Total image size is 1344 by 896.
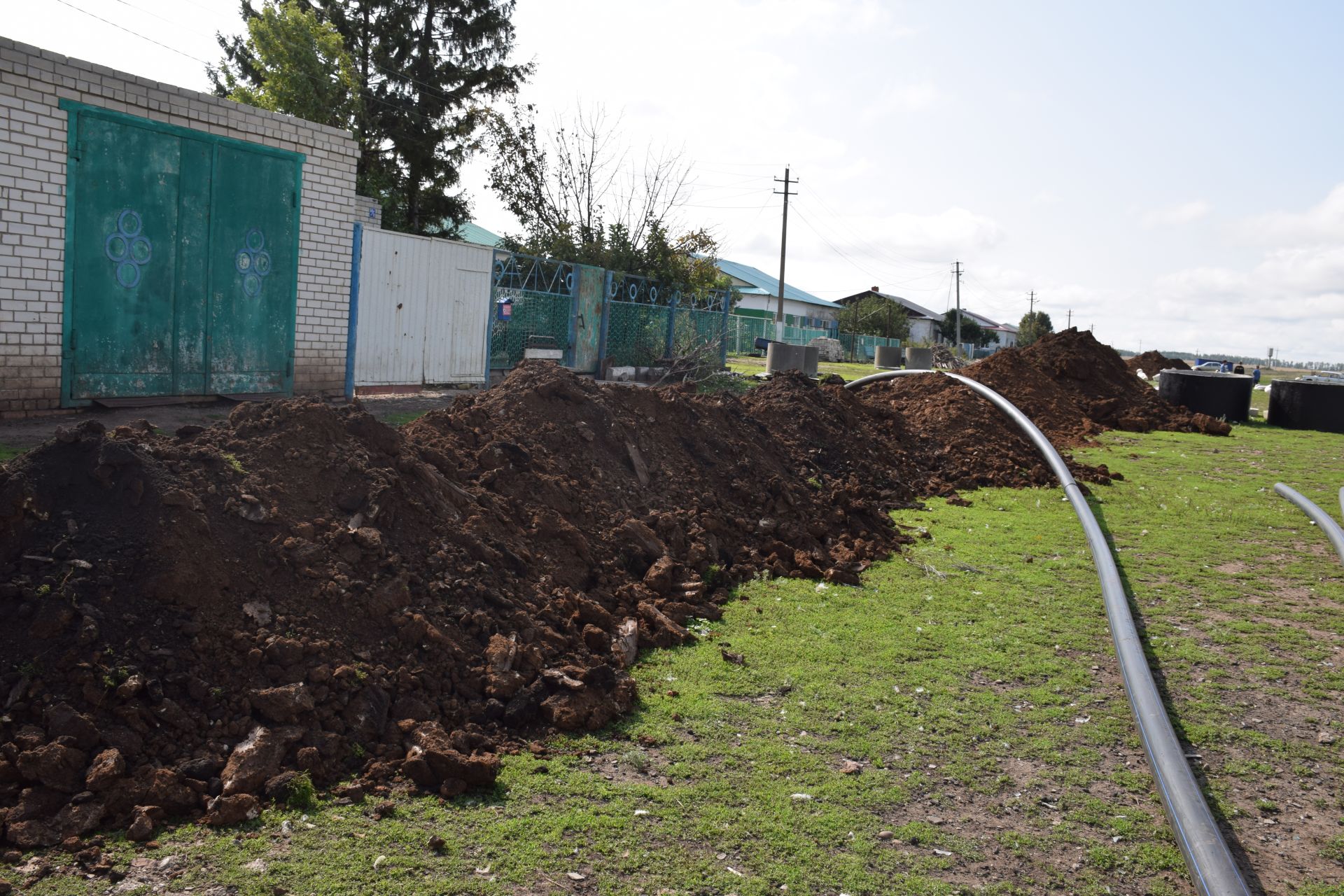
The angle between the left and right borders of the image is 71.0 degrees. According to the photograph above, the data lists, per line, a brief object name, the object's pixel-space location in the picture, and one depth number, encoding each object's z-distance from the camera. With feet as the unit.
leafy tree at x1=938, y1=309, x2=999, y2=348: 223.92
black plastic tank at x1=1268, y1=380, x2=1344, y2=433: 60.03
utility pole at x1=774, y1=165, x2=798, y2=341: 138.12
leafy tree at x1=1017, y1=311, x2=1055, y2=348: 244.22
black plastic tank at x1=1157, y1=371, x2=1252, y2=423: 61.05
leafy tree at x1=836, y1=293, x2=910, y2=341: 189.57
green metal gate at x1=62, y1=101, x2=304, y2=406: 31.42
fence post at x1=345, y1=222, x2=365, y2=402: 41.45
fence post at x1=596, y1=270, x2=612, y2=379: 62.54
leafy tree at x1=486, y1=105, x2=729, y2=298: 72.74
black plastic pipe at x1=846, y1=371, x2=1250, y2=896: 9.65
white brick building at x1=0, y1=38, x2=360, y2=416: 29.35
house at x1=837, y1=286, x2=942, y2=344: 233.14
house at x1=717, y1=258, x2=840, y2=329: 198.67
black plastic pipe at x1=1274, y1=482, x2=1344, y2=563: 25.40
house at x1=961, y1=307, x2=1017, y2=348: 323.78
